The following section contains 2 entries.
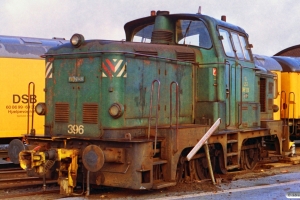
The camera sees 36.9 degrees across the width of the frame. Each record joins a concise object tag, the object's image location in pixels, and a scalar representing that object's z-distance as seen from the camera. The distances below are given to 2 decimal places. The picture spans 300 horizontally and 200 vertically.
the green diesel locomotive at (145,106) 7.02
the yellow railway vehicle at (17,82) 11.56
